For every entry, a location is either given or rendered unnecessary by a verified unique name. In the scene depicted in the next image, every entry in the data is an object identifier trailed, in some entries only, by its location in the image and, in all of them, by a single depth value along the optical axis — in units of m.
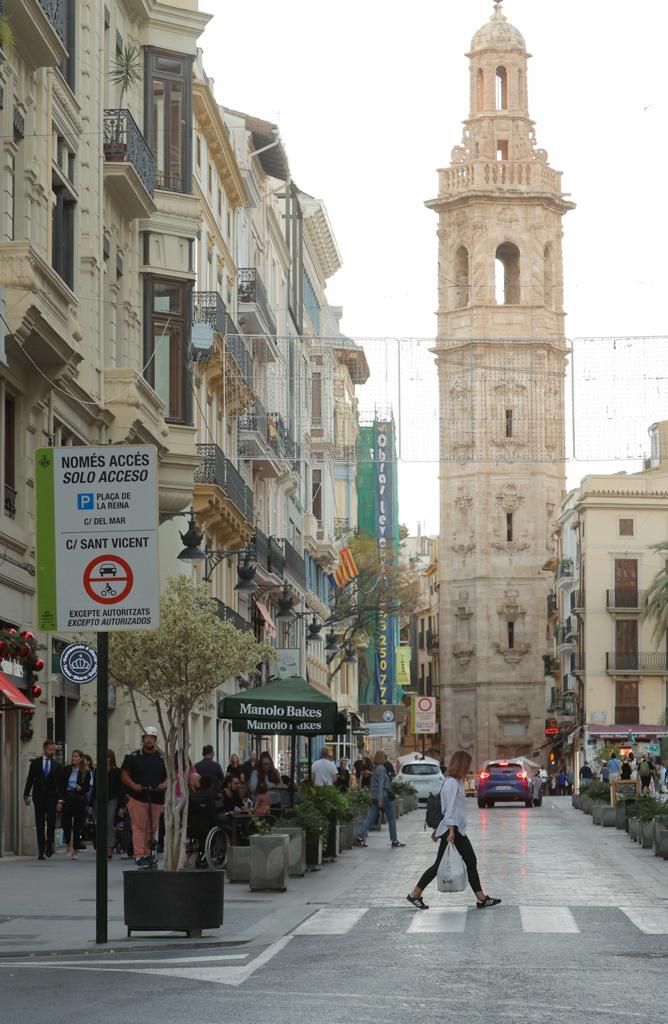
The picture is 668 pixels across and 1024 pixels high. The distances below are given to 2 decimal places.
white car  63.59
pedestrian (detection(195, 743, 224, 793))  27.83
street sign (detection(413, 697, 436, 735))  65.06
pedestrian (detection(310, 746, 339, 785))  36.12
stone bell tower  117.88
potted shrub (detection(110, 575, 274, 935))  15.91
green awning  30.03
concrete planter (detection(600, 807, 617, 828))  44.78
